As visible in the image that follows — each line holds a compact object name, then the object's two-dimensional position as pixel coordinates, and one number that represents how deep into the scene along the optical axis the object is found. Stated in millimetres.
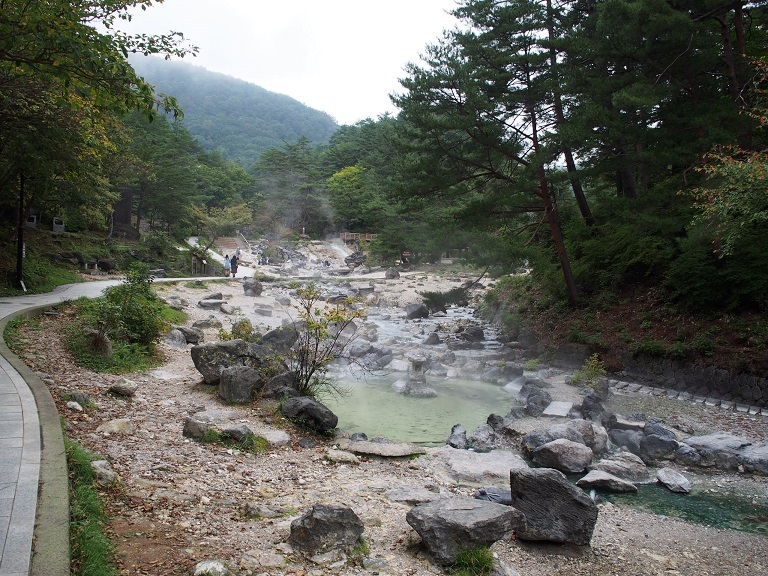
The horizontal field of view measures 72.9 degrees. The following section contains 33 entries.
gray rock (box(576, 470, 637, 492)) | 7118
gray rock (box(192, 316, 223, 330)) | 16797
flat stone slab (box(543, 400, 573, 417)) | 10312
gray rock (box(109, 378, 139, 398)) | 8188
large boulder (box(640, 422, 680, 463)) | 8422
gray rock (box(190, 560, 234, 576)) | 3619
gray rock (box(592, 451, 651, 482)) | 7645
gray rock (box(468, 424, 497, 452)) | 8820
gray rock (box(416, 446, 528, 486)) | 7207
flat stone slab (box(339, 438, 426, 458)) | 7703
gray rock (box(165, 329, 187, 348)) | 13344
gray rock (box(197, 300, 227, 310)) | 21641
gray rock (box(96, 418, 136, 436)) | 6406
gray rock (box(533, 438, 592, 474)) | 7809
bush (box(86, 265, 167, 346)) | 10703
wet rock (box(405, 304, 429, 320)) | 24984
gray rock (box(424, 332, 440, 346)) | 18875
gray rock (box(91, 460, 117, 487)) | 4789
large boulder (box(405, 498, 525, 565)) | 4461
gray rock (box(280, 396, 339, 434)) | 8305
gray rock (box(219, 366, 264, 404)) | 8984
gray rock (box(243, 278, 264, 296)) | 27656
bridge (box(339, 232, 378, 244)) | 51038
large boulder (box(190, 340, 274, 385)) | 9789
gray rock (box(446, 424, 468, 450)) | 8836
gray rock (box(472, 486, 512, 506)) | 6117
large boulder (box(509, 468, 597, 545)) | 5211
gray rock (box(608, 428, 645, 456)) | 8644
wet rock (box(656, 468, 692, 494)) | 7221
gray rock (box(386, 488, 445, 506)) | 5920
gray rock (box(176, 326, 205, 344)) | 14289
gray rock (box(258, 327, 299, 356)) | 13086
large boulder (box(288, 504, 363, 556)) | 4348
